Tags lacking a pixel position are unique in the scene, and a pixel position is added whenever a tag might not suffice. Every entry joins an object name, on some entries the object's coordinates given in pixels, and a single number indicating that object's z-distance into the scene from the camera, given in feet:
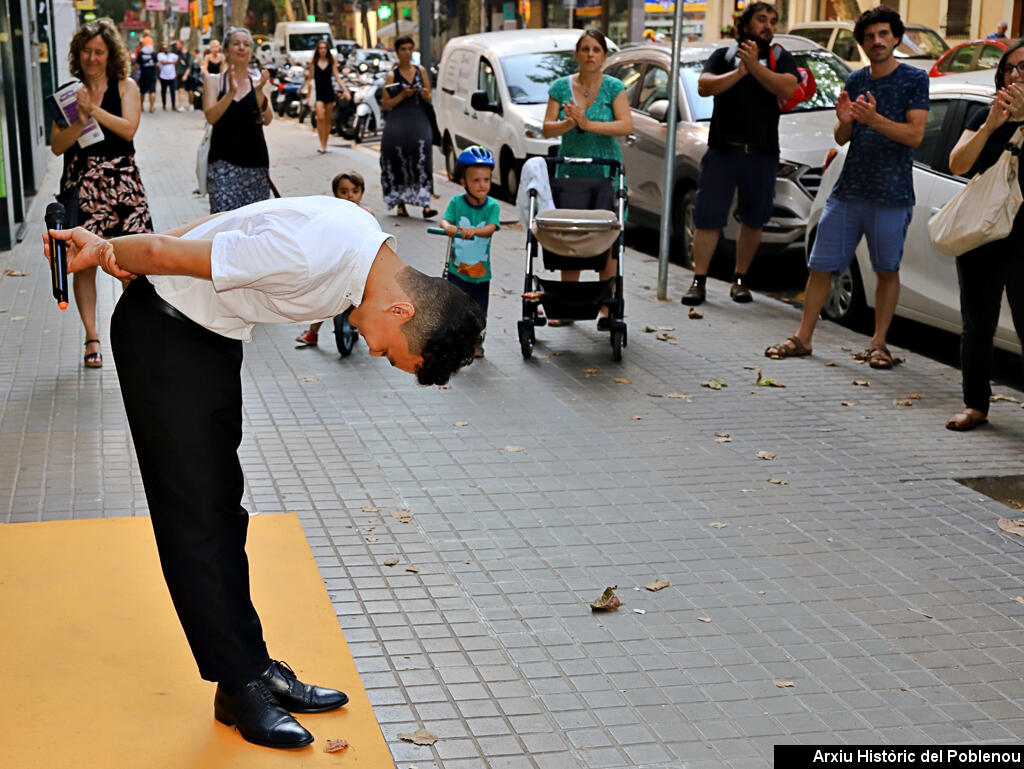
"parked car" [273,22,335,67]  149.59
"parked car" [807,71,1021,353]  28.12
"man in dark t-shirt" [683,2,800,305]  33.01
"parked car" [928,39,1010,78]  67.97
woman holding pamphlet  26.48
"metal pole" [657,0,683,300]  33.58
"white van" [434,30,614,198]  50.96
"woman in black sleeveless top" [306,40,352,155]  77.25
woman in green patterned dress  31.04
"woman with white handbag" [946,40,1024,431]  22.85
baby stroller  28.09
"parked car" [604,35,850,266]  36.50
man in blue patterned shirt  26.91
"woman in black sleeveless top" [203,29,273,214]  32.35
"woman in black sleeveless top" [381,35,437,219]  49.44
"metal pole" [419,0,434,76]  82.84
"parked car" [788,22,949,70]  84.43
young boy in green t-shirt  27.63
